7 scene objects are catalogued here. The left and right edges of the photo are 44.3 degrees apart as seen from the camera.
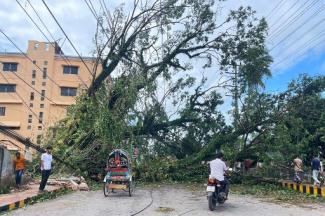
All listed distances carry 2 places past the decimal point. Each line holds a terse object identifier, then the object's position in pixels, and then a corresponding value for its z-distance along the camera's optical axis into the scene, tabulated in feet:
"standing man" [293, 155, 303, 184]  60.90
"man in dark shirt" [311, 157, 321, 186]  58.59
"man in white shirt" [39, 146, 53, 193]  44.78
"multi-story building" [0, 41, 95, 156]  149.38
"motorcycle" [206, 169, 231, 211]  35.35
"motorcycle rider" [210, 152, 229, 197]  37.09
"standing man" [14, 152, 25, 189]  48.39
